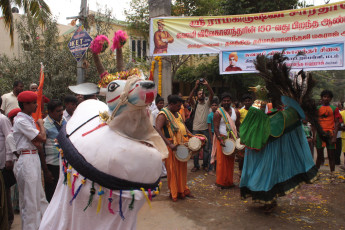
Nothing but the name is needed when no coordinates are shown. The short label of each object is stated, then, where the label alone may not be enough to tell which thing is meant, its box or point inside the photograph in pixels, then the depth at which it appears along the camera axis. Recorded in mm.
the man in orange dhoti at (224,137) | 6285
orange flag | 4058
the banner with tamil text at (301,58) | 6336
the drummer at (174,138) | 5422
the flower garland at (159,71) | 8273
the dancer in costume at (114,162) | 1924
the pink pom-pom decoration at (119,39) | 2641
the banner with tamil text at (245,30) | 6391
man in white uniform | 3629
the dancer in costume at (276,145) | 4602
